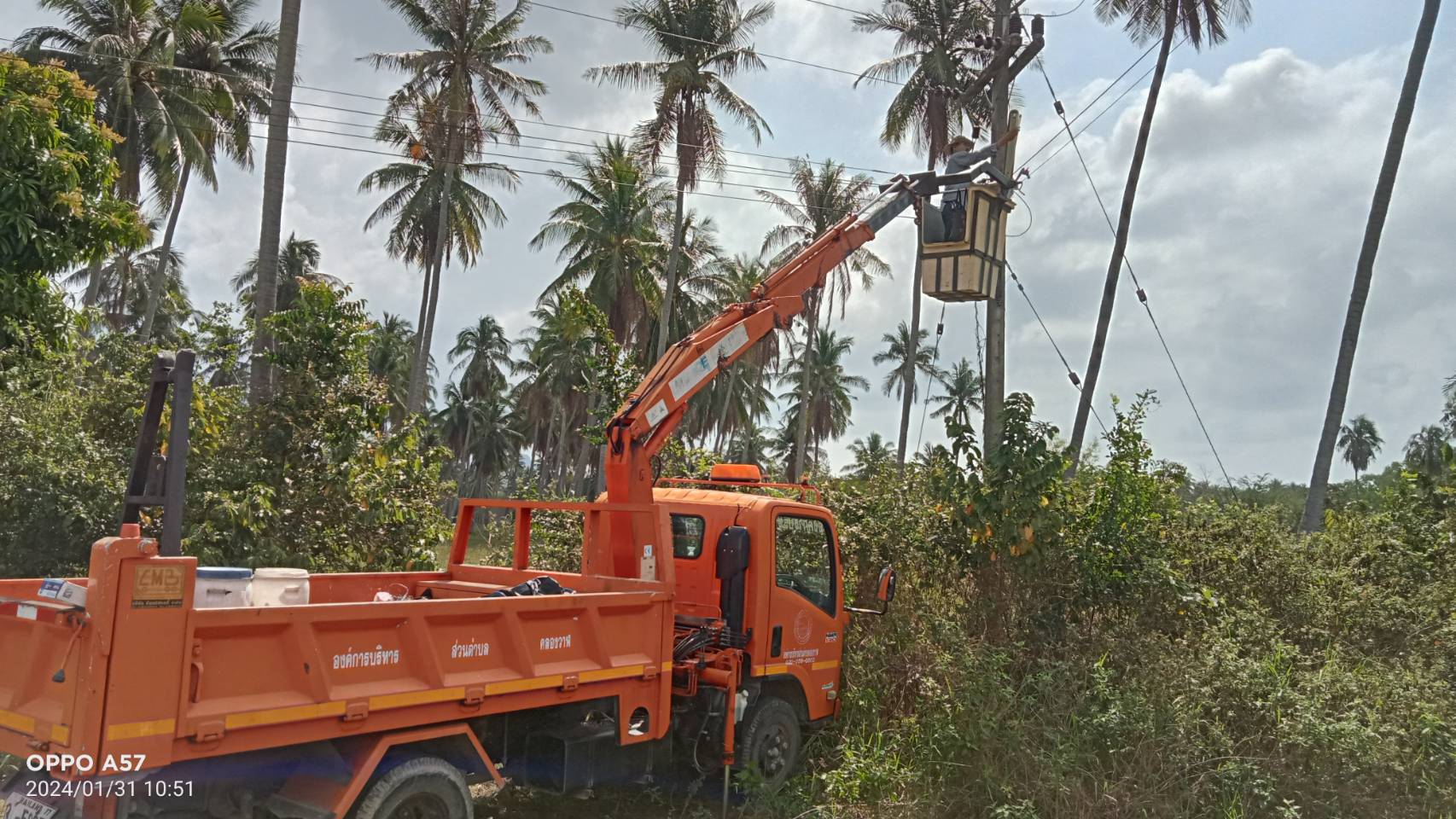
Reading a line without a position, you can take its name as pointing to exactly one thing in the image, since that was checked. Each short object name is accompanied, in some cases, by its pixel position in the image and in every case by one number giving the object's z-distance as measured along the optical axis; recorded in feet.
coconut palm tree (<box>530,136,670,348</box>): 110.83
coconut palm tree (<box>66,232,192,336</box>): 129.18
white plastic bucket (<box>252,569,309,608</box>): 16.40
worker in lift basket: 29.25
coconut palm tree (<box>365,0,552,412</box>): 90.84
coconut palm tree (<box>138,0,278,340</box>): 85.46
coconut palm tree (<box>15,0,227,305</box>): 79.56
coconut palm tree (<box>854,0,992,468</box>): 79.15
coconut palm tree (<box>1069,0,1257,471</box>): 74.79
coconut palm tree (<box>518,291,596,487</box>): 139.13
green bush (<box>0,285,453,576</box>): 33.71
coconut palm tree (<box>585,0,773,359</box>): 86.48
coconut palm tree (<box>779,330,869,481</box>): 186.19
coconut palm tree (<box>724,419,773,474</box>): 210.18
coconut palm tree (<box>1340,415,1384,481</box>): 275.39
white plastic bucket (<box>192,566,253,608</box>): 15.25
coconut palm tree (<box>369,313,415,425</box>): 176.24
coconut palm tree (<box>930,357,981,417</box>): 179.07
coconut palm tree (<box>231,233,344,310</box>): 134.92
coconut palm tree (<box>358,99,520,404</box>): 100.12
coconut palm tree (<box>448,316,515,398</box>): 213.66
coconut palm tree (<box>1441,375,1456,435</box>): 101.81
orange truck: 12.46
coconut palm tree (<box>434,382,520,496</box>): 217.56
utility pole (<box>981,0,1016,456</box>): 40.01
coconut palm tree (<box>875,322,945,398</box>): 180.75
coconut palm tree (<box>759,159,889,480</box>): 109.70
